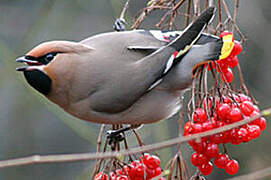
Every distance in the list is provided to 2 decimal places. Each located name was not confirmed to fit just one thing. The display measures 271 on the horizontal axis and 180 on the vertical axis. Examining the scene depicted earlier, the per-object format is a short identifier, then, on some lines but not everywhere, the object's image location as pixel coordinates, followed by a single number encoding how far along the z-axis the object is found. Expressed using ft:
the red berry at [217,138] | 15.07
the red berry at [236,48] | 16.10
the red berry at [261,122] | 16.11
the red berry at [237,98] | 15.94
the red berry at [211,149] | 15.33
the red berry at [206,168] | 15.79
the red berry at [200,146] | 15.33
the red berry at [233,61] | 16.32
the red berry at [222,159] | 16.10
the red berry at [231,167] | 16.05
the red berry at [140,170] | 16.37
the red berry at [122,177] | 15.61
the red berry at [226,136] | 15.11
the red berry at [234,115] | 14.85
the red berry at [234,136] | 15.17
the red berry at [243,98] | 15.94
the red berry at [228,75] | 16.69
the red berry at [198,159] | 15.58
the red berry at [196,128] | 15.03
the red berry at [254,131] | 15.29
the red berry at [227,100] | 15.48
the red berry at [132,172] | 16.39
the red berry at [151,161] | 16.80
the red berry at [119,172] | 16.14
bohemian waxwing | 16.11
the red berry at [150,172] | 16.71
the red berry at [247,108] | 15.46
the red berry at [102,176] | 15.99
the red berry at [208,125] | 15.01
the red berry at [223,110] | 14.93
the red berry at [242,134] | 15.12
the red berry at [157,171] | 16.71
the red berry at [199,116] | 15.30
